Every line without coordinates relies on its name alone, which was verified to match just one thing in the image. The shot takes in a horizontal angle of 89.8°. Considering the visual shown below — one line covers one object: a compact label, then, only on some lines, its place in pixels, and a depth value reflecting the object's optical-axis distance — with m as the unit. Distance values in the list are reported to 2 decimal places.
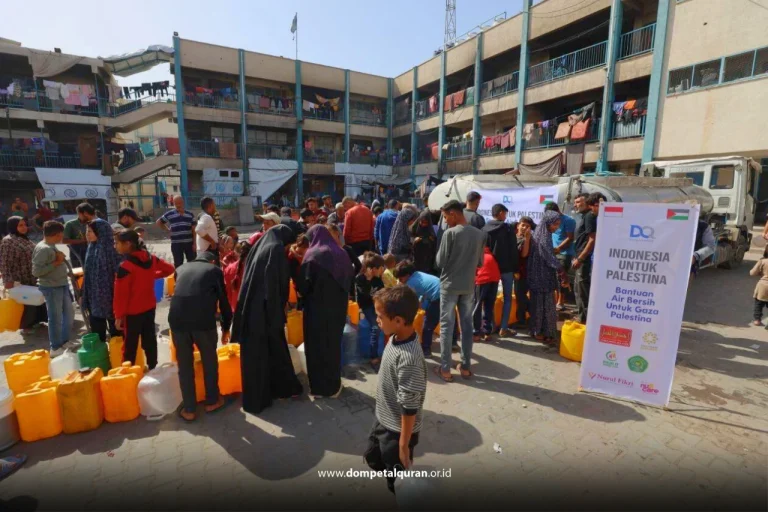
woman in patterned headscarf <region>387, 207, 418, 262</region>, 6.02
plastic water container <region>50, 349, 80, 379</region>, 3.82
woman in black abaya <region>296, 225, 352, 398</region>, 3.39
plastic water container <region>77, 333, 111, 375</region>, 3.81
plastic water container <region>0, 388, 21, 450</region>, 2.93
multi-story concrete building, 13.12
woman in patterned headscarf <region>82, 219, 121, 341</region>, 4.24
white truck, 7.20
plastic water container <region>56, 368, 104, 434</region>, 3.08
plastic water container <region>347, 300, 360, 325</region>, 5.07
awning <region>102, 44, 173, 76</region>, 21.91
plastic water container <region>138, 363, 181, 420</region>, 3.30
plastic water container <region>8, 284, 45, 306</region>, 5.01
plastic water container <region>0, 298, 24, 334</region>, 5.11
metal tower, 27.11
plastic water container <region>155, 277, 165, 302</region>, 6.55
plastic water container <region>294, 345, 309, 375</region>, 4.15
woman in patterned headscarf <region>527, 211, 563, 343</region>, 4.96
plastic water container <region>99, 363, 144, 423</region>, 3.24
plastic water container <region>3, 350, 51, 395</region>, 3.59
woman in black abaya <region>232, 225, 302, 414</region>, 3.25
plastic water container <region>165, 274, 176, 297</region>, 7.03
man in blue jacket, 6.89
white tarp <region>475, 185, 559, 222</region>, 7.39
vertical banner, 3.17
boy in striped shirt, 1.97
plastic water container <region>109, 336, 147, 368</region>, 3.96
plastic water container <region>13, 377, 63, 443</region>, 3.00
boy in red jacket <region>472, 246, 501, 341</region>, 4.97
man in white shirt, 5.83
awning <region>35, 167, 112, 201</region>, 19.23
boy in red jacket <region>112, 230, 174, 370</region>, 3.61
